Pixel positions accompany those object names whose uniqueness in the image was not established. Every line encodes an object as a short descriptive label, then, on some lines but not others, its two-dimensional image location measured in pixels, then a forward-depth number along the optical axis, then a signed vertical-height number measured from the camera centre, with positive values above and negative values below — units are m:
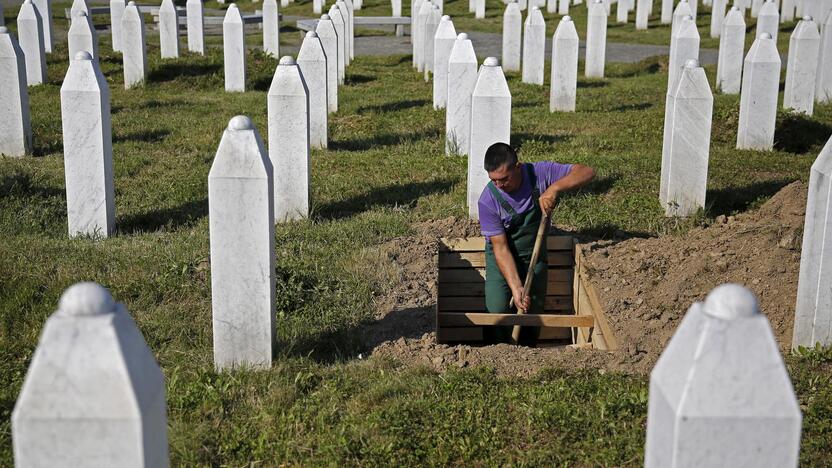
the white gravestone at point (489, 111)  7.37 -0.79
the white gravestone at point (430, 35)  16.09 -0.55
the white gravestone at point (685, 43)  13.16 -0.51
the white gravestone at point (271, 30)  17.88 -0.56
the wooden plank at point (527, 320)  6.28 -1.95
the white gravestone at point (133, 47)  13.73 -0.69
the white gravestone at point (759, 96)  9.82 -0.89
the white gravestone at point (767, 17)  16.36 -0.20
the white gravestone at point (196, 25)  17.23 -0.46
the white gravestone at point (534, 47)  14.27 -0.64
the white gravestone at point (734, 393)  2.22 -0.84
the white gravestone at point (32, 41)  13.68 -0.62
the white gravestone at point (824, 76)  12.90 -0.91
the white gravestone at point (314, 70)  9.85 -0.68
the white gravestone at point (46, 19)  17.54 -0.41
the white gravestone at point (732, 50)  14.20 -0.64
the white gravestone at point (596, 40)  15.28 -0.57
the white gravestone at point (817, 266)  4.85 -1.25
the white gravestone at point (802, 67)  11.69 -0.72
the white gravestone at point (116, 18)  17.03 -0.36
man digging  6.28 -1.35
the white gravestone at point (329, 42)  12.55 -0.54
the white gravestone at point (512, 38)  16.44 -0.59
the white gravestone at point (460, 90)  9.70 -0.85
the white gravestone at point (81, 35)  13.48 -0.51
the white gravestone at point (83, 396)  2.25 -0.87
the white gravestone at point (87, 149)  6.96 -1.05
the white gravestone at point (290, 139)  7.61 -1.04
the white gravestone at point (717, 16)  21.58 -0.25
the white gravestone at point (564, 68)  12.38 -0.81
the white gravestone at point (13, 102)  9.09 -0.96
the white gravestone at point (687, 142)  7.46 -1.02
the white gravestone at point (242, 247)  4.64 -1.14
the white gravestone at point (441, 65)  12.43 -0.78
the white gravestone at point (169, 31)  16.00 -0.53
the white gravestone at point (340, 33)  15.55 -0.52
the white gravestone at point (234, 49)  13.70 -0.69
